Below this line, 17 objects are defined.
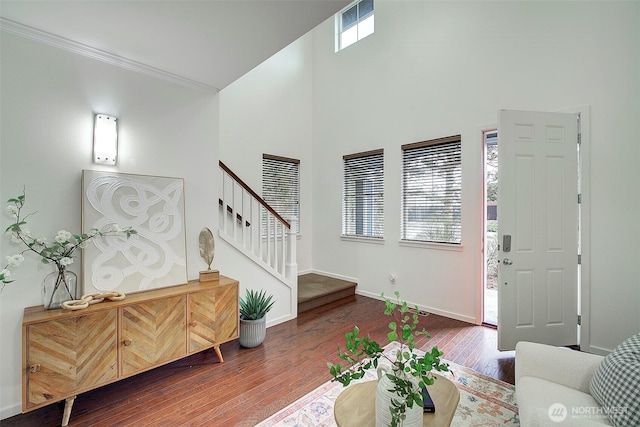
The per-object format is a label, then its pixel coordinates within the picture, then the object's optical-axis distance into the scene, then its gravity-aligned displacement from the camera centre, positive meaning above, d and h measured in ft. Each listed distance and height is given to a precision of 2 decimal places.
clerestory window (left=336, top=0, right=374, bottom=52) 15.22 +10.78
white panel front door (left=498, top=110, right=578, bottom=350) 8.80 -0.35
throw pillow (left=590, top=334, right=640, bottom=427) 3.83 -2.47
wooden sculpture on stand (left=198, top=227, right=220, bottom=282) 9.07 -1.11
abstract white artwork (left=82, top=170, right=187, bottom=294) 7.22 -0.48
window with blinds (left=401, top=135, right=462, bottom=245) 11.96 +1.11
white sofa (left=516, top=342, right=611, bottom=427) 4.15 -2.94
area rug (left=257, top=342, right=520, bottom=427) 6.10 -4.46
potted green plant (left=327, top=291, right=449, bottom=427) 3.68 -2.30
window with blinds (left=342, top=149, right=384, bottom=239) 14.61 +1.09
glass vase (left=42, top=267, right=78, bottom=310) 6.47 -1.73
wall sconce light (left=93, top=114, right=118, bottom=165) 7.39 +1.98
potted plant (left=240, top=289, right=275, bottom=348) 9.28 -3.48
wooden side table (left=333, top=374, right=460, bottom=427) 4.26 -3.11
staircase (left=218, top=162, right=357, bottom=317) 10.85 -1.78
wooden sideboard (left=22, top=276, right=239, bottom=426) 5.73 -2.94
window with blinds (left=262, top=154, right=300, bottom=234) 15.40 +1.75
